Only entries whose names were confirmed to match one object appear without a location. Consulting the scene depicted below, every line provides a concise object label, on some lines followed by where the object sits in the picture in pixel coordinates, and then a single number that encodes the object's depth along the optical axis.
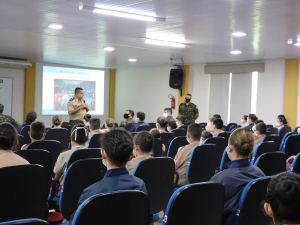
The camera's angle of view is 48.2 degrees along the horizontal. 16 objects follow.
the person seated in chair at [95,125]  5.61
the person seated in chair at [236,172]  2.25
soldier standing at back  10.05
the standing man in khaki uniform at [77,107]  8.03
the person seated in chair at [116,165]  1.89
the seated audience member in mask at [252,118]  7.89
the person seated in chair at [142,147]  3.01
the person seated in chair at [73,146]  3.30
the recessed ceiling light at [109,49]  9.10
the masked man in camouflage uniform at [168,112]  8.74
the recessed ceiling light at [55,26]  6.26
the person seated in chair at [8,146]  2.53
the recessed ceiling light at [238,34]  6.37
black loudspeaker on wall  12.49
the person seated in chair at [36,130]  4.12
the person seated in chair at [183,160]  3.88
